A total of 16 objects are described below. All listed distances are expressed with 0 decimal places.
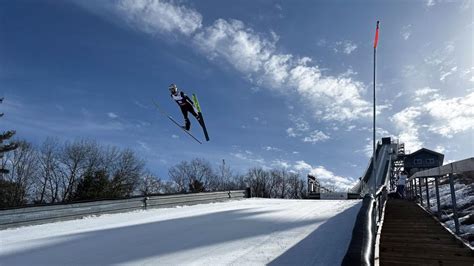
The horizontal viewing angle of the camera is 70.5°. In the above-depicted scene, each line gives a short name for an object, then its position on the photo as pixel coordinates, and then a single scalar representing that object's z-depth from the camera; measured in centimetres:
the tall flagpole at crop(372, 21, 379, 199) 1418
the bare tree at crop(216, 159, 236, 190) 6831
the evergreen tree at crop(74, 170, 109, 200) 3809
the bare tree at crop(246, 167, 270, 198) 7130
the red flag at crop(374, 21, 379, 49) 1421
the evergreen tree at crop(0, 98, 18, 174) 3591
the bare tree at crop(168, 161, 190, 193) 7238
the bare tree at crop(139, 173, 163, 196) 6258
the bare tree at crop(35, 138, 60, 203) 4841
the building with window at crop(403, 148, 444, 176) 5809
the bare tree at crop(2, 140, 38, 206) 4269
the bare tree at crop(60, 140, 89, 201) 4812
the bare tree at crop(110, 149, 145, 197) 4822
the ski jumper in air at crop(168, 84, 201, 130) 1516
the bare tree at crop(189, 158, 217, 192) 7235
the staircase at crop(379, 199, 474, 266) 628
